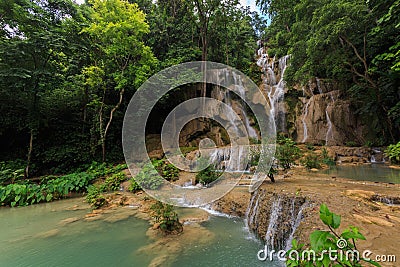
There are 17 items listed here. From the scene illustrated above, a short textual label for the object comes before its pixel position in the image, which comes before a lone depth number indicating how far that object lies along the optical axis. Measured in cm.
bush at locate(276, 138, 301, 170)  618
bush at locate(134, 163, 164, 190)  806
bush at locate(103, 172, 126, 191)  864
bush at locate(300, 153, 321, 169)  775
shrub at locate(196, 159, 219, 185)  781
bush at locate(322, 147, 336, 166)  862
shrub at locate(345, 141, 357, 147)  1105
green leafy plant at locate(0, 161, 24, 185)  830
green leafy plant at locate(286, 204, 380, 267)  101
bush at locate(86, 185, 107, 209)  612
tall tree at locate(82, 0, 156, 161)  1061
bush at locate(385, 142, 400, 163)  758
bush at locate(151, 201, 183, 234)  400
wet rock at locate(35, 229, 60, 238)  433
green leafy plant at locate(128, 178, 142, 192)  798
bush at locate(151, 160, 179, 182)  906
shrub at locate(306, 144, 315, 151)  1000
